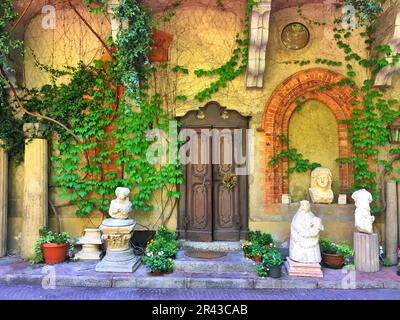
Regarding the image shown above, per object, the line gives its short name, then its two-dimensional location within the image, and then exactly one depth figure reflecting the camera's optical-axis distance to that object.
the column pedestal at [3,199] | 7.21
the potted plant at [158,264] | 5.93
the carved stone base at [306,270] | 5.86
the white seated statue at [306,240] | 5.99
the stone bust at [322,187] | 7.08
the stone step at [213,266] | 6.16
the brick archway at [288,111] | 7.43
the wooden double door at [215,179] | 7.53
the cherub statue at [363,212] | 6.31
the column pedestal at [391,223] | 6.74
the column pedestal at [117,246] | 6.14
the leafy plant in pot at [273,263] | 5.78
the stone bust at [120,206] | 6.41
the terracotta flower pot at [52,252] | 6.53
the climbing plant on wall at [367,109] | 7.14
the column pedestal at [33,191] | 6.90
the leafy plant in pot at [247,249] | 6.60
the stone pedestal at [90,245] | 6.85
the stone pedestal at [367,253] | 6.16
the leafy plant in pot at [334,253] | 6.29
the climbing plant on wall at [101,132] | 7.36
